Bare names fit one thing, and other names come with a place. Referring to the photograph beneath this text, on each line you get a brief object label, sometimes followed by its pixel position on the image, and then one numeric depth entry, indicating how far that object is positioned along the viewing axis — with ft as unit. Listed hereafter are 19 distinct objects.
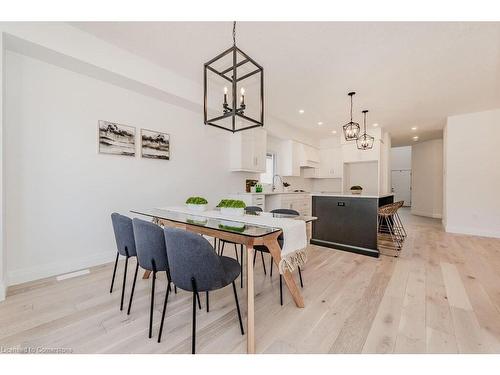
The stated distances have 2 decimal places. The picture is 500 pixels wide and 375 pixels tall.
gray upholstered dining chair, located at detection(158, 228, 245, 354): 4.37
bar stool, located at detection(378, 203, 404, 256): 11.82
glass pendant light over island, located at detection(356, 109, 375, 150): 15.30
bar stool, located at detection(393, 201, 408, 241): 13.08
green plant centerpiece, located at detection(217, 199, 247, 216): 7.07
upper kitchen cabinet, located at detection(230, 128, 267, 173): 14.43
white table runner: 5.61
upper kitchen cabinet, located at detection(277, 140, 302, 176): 19.48
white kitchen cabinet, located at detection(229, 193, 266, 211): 14.01
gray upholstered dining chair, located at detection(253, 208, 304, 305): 7.13
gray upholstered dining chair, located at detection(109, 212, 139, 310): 6.12
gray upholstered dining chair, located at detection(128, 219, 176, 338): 5.12
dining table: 4.69
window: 19.21
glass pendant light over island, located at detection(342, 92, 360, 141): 12.21
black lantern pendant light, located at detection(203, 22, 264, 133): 5.72
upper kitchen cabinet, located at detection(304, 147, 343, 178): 22.35
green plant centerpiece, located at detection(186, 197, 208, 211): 8.20
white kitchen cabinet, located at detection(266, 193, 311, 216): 16.34
